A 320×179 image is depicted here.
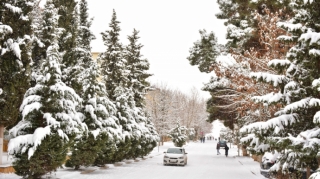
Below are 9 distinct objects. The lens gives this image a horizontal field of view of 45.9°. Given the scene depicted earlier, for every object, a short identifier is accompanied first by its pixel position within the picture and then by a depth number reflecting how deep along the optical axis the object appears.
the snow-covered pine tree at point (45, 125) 16.34
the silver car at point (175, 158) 29.36
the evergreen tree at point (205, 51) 31.39
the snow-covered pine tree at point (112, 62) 33.00
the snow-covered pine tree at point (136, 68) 40.31
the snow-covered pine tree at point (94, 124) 22.19
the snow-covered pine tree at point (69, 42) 21.03
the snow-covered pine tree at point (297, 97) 10.61
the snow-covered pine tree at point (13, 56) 16.67
